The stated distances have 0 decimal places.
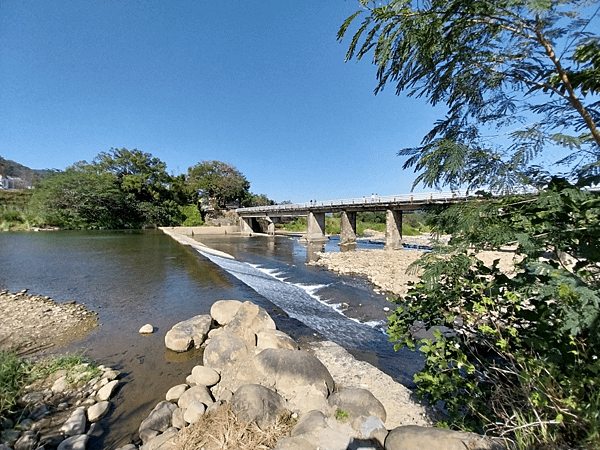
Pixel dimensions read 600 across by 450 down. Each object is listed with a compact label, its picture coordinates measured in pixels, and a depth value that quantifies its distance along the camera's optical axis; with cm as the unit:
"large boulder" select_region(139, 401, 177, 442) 288
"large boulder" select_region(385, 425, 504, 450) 190
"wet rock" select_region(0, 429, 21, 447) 257
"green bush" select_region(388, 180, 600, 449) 150
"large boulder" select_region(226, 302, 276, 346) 482
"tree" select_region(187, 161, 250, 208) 4866
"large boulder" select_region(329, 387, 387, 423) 301
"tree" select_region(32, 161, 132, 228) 3441
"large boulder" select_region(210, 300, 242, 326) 588
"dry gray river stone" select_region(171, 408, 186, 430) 304
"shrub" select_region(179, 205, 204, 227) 4638
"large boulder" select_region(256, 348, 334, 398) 343
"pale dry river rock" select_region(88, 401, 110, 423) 316
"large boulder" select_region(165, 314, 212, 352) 501
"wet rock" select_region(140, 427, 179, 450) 259
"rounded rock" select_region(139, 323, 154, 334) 576
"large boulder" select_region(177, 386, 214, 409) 334
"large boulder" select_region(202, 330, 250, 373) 414
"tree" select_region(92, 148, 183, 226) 4256
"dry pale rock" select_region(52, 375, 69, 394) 350
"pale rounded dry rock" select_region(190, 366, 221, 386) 382
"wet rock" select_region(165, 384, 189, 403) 359
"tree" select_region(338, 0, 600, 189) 191
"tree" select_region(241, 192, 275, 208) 5309
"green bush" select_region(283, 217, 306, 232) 4966
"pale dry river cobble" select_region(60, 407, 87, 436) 289
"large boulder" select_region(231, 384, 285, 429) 282
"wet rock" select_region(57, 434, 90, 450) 262
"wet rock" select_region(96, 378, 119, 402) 351
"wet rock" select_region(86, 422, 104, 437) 294
